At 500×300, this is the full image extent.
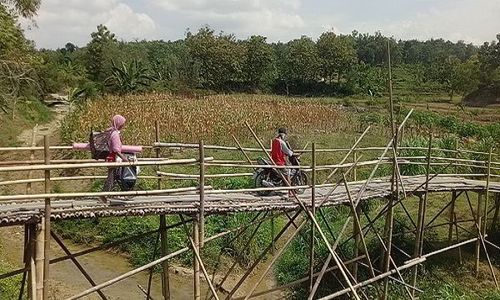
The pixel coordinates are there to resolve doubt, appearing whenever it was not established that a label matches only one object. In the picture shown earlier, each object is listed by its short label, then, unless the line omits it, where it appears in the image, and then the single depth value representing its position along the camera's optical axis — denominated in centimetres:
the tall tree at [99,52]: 3934
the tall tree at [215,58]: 4581
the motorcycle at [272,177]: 889
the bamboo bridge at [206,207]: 580
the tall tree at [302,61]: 5006
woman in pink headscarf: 698
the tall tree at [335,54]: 5059
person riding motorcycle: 888
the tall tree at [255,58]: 4859
